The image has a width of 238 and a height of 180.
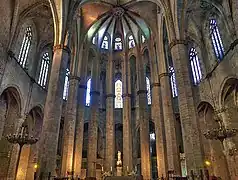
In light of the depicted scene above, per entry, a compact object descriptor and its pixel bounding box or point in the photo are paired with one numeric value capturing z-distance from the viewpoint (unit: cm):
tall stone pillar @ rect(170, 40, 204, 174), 1151
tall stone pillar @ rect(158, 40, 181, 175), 1617
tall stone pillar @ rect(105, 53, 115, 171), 2042
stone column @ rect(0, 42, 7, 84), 1537
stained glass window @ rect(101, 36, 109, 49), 2720
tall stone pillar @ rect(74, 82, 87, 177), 1883
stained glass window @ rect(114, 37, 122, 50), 2797
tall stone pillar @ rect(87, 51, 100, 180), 1933
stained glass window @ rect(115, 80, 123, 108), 2789
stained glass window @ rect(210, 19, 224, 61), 1851
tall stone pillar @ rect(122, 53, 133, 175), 1997
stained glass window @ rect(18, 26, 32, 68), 1908
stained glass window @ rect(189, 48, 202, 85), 2194
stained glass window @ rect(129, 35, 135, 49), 2654
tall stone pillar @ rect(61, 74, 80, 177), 1778
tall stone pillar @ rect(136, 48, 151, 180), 1942
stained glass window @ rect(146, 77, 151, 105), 2781
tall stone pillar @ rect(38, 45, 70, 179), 1167
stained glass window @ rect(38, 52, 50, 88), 2205
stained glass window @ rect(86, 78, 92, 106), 2765
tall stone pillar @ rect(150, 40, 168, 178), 1861
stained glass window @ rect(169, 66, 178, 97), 2532
